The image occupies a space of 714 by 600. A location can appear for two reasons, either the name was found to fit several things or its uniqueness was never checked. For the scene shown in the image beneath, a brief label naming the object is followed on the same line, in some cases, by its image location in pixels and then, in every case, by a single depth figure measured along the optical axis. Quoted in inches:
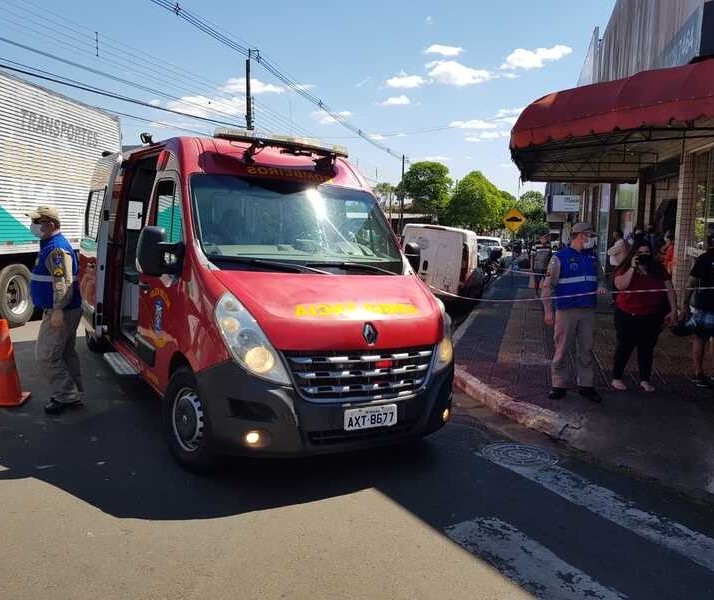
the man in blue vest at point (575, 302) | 251.3
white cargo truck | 391.9
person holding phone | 256.5
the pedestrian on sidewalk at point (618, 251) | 291.7
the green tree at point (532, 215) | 3618.9
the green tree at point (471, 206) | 2960.1
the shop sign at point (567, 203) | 1385.3
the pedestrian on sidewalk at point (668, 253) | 443.8
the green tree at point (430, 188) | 3024.1
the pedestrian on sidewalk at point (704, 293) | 255.3
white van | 587.2
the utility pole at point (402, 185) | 2772.6
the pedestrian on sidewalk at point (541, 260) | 570.5
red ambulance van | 154.6
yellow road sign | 1049.5
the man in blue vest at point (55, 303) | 222.2
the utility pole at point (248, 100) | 1097.4
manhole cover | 195.6
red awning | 228.2
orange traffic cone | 235.1
